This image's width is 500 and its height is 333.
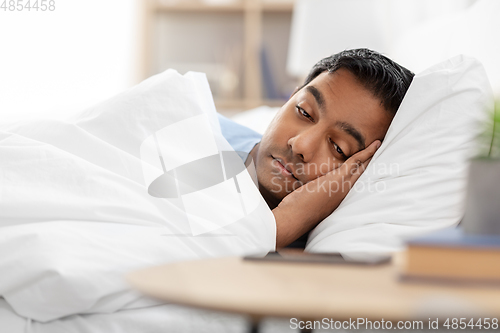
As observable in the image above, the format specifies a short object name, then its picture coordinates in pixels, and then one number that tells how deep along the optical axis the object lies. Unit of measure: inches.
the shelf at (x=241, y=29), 128.6
